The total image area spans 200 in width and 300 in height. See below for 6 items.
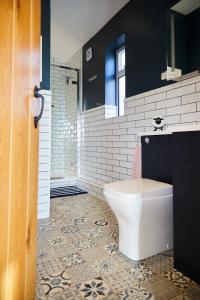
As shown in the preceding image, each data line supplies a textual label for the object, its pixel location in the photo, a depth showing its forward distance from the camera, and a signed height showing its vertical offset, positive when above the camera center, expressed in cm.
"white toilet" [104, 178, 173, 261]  129 -45
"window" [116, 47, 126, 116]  293 +98
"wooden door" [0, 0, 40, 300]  73 +0
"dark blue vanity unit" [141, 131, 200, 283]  111 -30
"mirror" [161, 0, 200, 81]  178 +95
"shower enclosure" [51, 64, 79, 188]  393 +53
